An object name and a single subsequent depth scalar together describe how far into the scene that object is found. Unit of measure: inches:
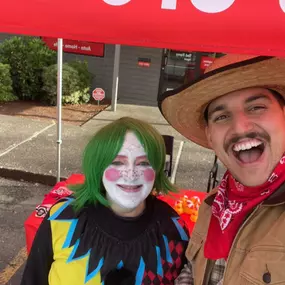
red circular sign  299.3
